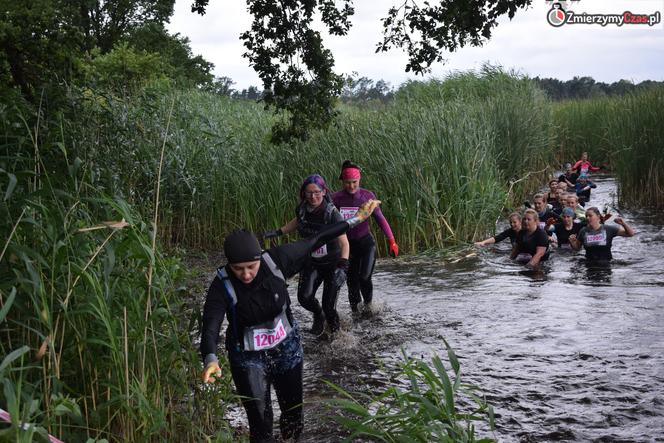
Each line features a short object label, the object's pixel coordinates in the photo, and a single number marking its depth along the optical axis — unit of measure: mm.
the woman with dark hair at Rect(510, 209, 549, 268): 11234
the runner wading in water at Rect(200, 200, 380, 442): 4277
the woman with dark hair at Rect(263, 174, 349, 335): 7348
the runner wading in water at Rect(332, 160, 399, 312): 8469
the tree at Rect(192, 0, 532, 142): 9711
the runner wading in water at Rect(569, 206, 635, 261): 11070
